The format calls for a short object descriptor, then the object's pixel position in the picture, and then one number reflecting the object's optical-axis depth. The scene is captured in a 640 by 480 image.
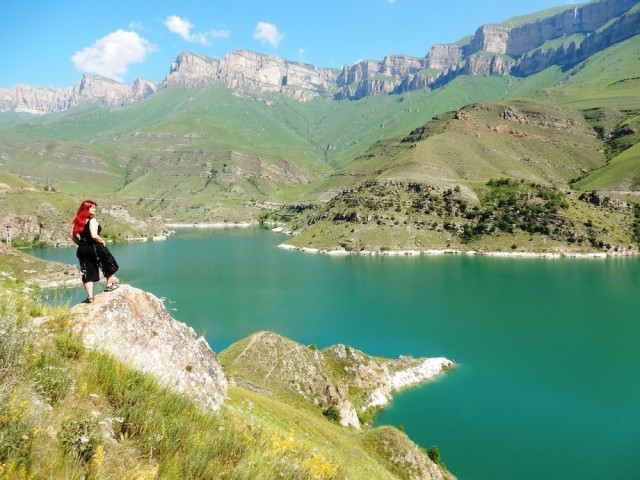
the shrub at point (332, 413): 31.27
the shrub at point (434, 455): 29.38
